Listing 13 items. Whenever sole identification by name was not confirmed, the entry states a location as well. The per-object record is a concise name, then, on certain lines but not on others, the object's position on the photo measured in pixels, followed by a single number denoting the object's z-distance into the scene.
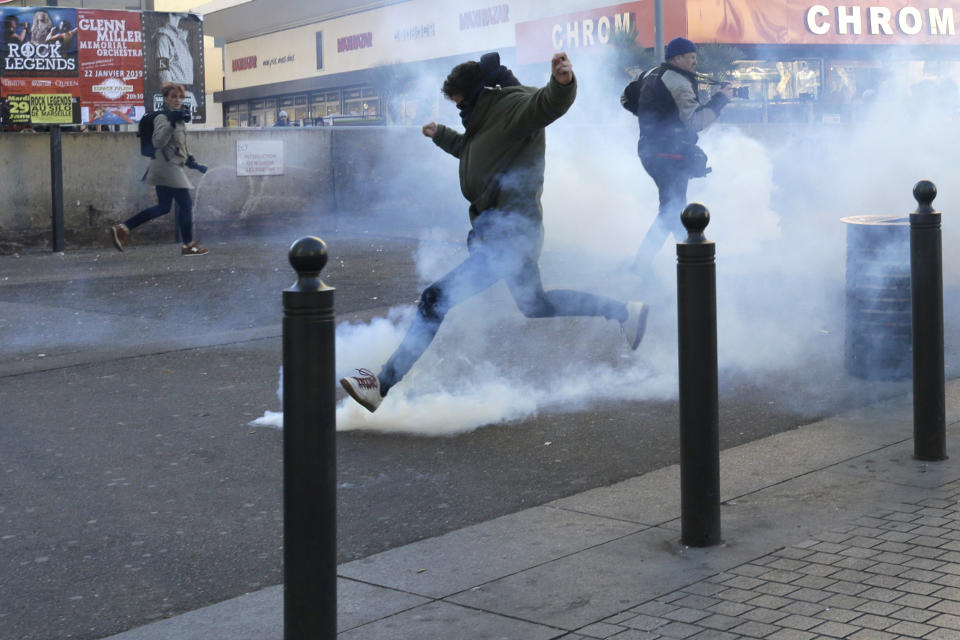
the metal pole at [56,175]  12.06
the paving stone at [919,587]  3.12
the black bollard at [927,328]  4.23
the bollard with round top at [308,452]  2.55
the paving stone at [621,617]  2.98
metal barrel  5.46
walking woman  11.05
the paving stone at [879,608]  2.99
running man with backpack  7.61
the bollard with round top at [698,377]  3.44
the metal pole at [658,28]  17.45
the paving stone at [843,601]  3.04
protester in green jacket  4.80
